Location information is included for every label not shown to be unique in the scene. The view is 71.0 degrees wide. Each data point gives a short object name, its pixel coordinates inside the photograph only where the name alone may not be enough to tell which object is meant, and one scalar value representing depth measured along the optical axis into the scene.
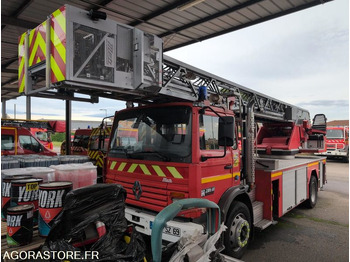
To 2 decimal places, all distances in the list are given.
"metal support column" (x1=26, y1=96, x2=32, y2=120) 20.34
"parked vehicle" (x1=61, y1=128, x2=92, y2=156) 11.55
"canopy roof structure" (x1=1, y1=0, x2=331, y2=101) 6.32
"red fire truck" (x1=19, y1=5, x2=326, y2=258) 2.44
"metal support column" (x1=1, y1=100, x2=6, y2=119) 26.66
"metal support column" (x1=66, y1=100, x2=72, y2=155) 9.00
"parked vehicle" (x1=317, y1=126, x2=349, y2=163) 16.83
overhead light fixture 6.07
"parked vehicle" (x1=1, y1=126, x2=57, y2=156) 7.87
